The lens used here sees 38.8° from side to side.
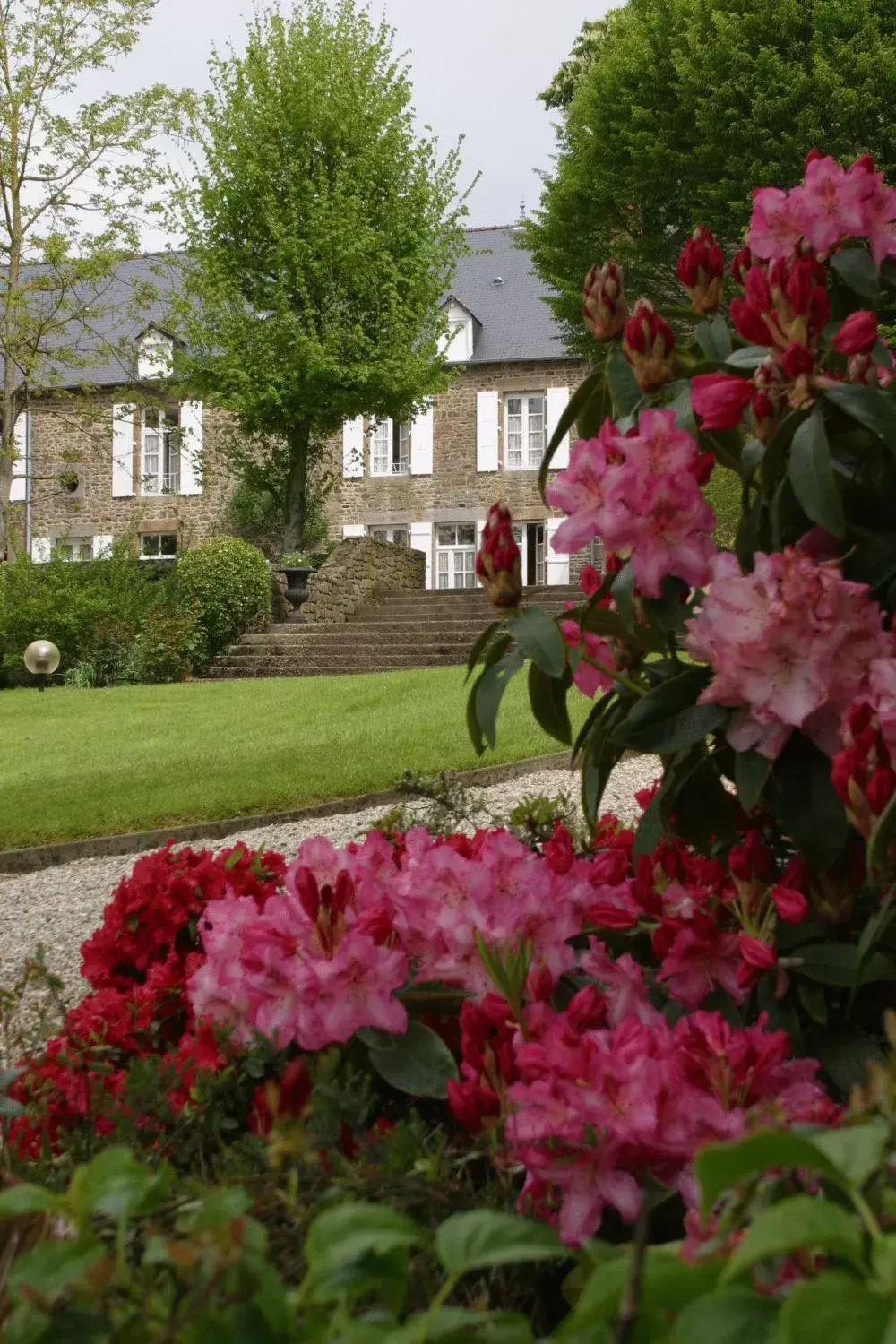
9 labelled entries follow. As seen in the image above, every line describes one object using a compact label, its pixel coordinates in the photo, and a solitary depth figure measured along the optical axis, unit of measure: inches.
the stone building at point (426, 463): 1060.5
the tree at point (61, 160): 802.8
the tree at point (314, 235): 797.9
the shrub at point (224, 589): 684.7
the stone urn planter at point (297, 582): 736.3
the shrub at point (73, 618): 645.3
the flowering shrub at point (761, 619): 48.3
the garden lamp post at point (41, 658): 573.6
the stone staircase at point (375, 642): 626.5
